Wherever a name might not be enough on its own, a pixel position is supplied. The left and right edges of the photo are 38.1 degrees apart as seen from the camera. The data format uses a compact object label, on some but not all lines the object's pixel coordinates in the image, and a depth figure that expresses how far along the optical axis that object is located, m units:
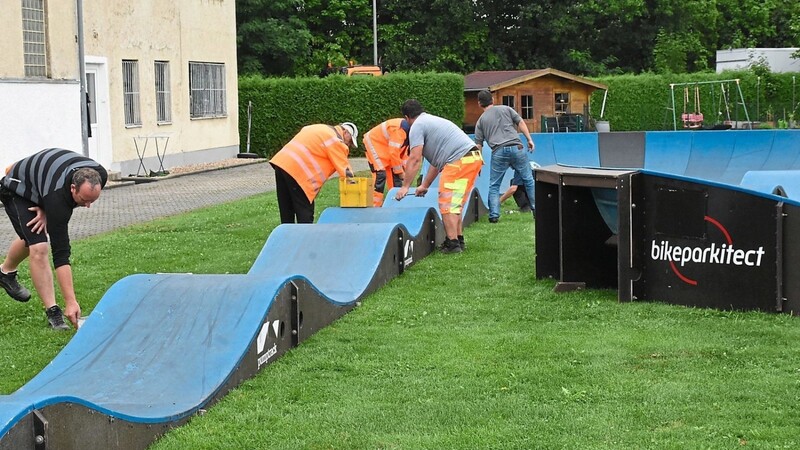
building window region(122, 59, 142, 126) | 25.80
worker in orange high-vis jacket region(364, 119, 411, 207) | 14.98
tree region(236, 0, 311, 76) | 45.66
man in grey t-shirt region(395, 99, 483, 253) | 12.20
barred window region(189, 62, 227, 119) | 29.39
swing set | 38.34
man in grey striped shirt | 7.94
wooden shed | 39.44
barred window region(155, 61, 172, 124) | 27.47
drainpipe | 23.06
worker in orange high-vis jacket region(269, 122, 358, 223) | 11.77
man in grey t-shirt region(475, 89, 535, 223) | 15.37
